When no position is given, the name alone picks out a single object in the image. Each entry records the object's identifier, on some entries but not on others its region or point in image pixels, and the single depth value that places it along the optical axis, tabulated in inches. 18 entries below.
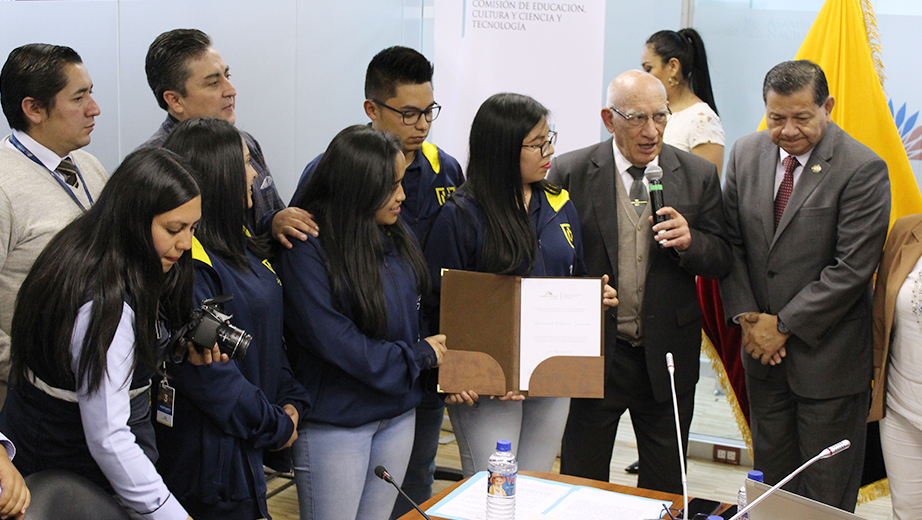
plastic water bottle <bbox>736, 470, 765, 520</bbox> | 71.9
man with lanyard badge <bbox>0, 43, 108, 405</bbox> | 92.9
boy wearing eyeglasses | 111.4
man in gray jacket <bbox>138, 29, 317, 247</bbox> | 112.1
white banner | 150.3
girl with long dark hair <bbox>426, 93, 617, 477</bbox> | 98.7
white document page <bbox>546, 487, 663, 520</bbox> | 75.2
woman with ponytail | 141.2
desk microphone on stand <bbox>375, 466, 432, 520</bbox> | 68.2
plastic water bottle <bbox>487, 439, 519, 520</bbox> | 71.1
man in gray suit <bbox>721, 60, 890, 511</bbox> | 107.5
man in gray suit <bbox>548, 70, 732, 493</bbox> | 107.0
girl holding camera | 78.0
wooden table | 78.1
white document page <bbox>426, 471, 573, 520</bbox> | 75.5
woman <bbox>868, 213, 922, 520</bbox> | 104.8
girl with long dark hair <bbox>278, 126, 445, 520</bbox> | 88.3
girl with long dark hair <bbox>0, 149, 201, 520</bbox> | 66.7
